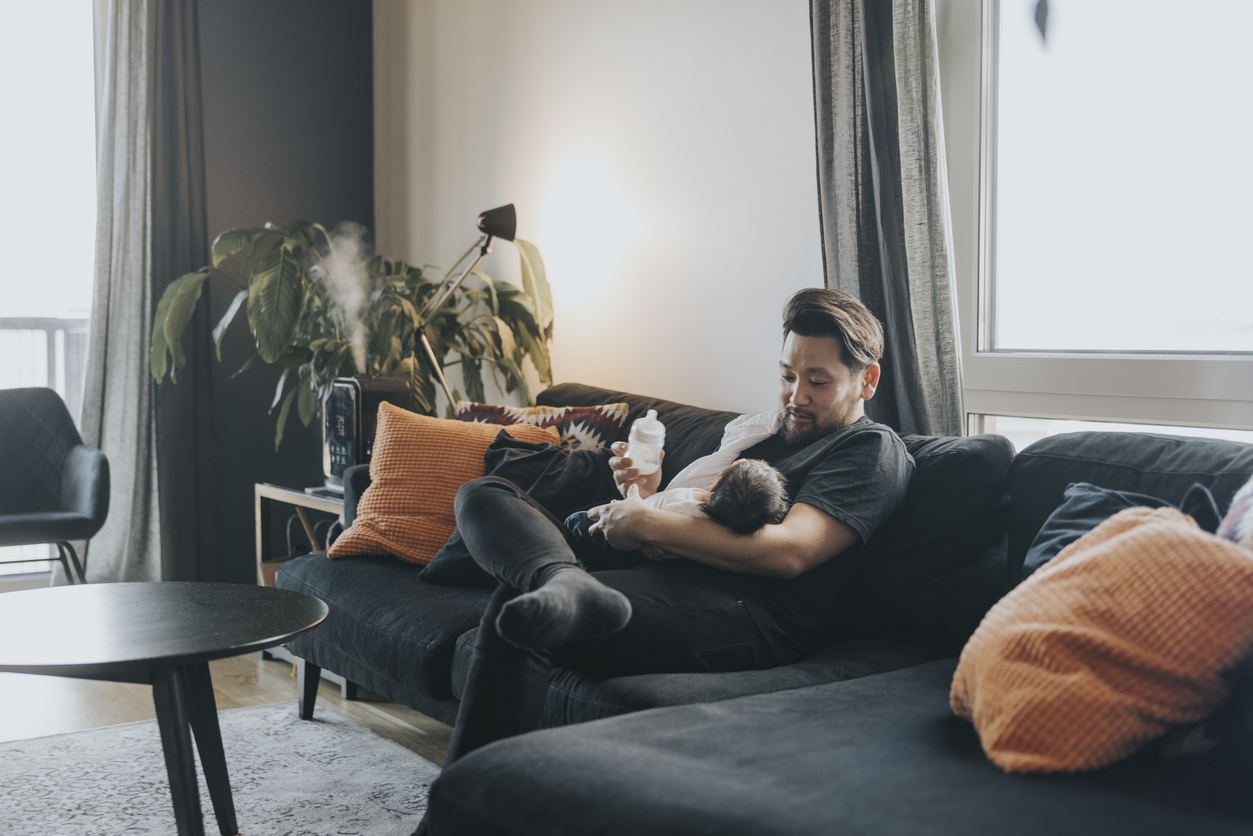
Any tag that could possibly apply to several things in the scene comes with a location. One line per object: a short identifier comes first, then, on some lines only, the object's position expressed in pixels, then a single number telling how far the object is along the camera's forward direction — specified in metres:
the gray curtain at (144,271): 3.86
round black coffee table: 1.57
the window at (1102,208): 1.94
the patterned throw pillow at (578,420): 2.60
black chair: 3.38
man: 1.47
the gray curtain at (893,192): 2.19
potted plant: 3.23
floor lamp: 3.09
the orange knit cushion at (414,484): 2.43
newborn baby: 1.66
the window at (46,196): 3.88
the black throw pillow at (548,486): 2.15
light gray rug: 1.93
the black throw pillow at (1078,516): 1.44
